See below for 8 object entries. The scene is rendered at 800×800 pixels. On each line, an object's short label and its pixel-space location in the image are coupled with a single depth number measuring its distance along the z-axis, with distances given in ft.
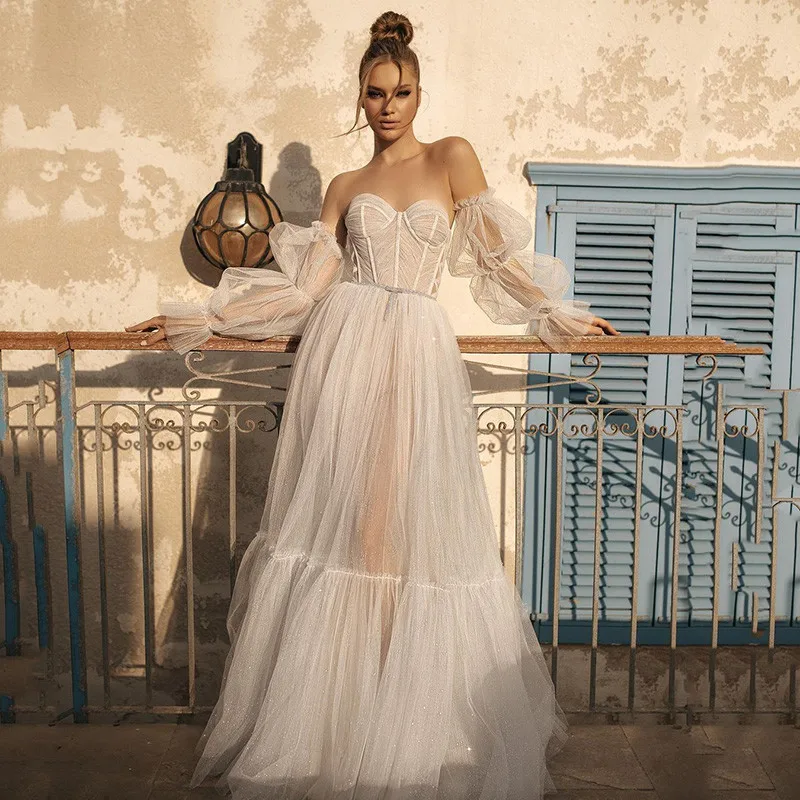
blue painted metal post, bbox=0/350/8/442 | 9.21
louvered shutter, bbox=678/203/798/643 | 12.53
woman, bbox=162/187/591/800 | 7.54
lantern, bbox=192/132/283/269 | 11.64
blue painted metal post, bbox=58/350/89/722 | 9.49
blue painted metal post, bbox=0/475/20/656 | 9.88
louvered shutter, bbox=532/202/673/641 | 12.50
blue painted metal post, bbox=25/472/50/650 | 9.77
